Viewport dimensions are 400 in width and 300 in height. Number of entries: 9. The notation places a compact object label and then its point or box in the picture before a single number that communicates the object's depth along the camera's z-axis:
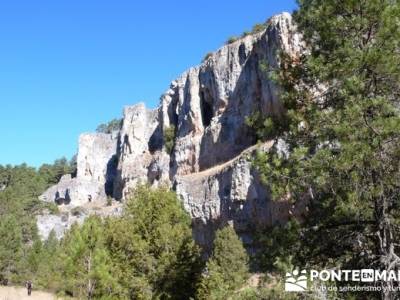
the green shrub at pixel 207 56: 58.83
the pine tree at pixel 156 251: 16.33
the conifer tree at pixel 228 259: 18.02
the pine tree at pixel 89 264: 17.86
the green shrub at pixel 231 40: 54.30
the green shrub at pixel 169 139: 63.44
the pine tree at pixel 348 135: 7.93
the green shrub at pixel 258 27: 51.44
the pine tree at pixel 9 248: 42.09
